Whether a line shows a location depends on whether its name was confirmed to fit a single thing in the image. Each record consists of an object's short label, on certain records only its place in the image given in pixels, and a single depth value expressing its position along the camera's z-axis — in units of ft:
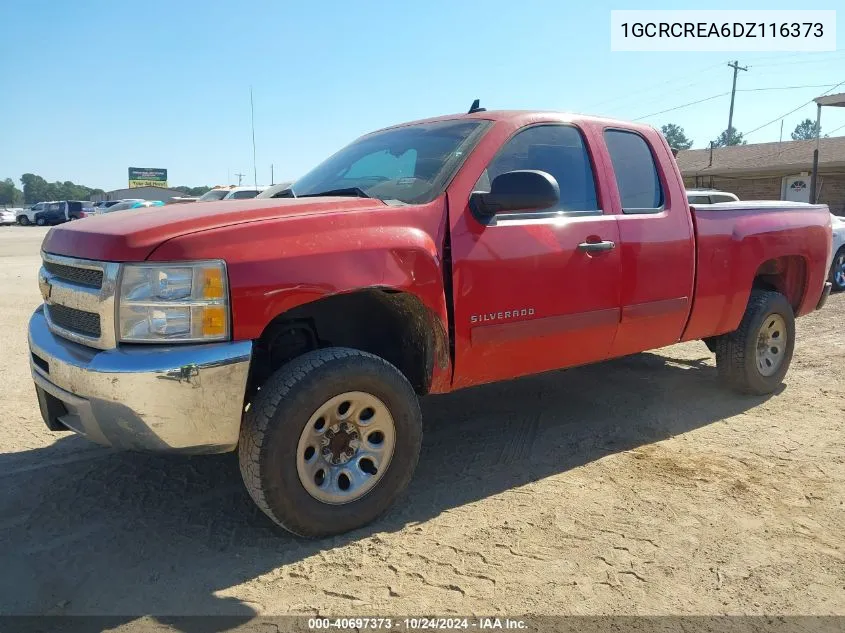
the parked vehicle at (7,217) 156.87
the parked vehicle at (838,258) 35.70
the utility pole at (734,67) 154.51
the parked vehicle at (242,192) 55.65
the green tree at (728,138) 153.79
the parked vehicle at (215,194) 63.19
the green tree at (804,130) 277.54
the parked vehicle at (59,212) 139.13
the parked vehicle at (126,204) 84.37
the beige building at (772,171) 76.33
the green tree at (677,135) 251.39
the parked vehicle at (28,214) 144.97
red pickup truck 8.69
